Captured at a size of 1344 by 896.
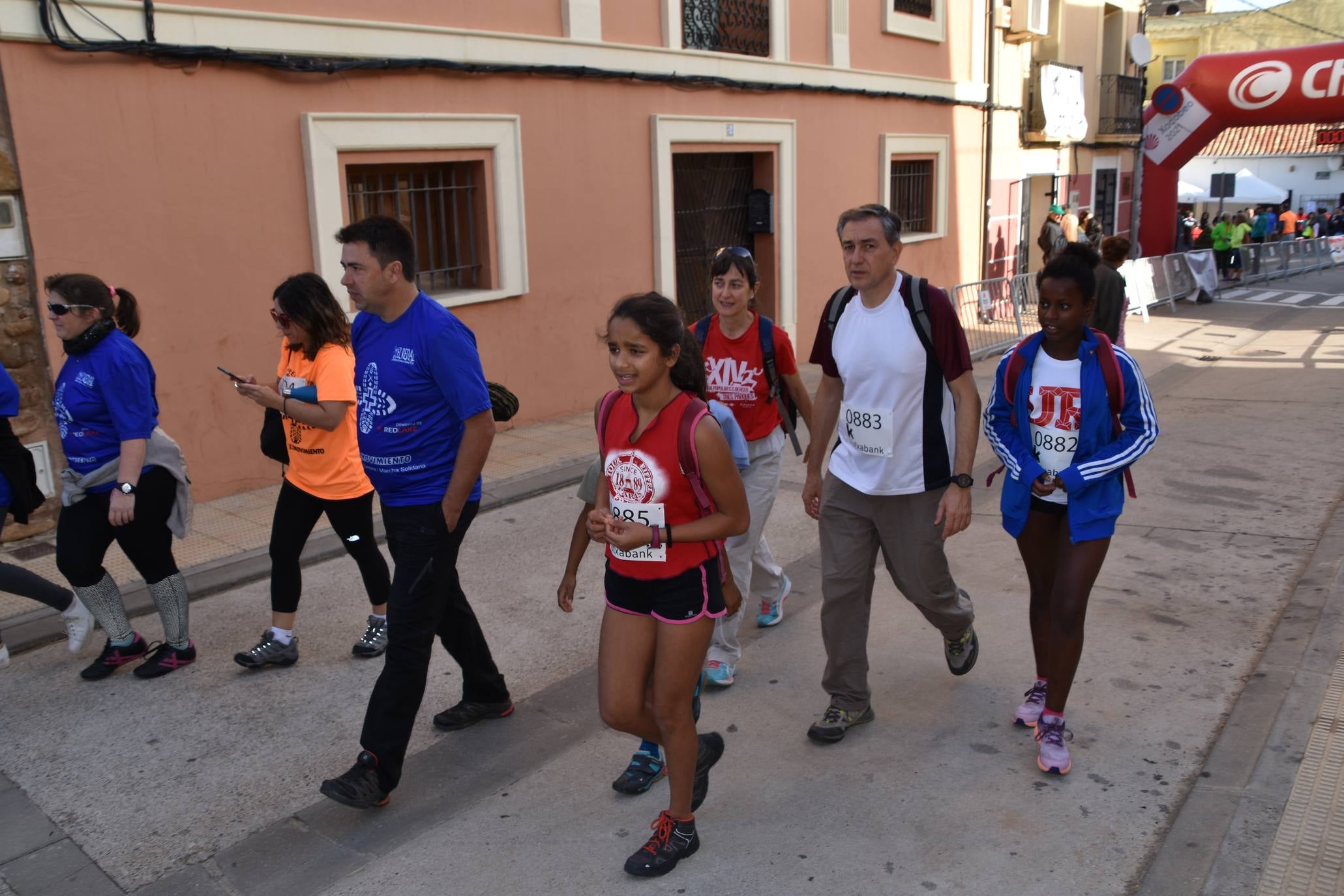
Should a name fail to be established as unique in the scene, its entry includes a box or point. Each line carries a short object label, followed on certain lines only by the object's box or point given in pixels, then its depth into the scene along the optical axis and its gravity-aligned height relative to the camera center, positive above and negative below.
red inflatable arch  17.44 +1.68
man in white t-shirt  3.68 -0.76
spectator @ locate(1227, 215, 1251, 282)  22.23 -0.60
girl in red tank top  2.99 -0.82
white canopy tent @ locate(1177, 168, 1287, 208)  32.06 +0.51
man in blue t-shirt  3.47 -0.65
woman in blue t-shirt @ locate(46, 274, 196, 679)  4.27 -0.87
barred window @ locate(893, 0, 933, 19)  14.27 +2.75
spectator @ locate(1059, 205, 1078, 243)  16.91 -0.14
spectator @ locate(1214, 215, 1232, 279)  22.14 -0.60
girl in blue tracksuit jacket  3.56 -0.76
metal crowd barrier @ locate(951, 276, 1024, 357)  13.22 -1.13
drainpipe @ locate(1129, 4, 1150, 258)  19.42 +0.35
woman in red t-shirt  4.35 -0.65
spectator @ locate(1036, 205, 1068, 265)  15.62 -0.30
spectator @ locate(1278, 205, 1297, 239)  29.25 -0.42
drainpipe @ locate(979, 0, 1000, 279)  16.11 +1.36
